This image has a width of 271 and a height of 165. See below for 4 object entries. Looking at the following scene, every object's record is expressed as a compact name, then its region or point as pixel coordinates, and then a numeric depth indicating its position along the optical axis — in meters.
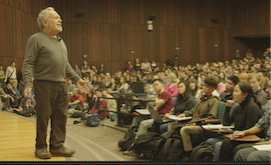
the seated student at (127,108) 3.87
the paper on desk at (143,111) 3.32
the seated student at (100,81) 5.86
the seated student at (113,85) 6.02
